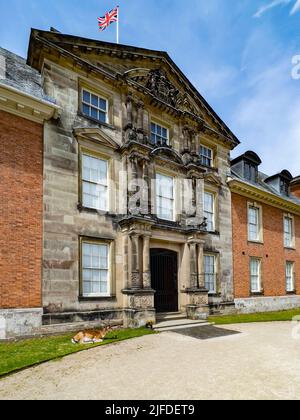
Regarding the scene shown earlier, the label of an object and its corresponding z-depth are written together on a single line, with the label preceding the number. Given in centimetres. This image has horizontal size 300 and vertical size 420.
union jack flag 1289
